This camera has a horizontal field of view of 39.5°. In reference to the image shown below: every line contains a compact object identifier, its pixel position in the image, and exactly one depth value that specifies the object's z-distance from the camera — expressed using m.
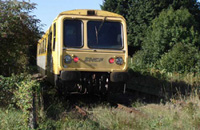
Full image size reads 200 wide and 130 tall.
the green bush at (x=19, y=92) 5.66
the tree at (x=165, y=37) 20.41
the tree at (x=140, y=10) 29.45
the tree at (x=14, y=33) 8.92
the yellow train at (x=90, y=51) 8.12
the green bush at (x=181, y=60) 16.44
